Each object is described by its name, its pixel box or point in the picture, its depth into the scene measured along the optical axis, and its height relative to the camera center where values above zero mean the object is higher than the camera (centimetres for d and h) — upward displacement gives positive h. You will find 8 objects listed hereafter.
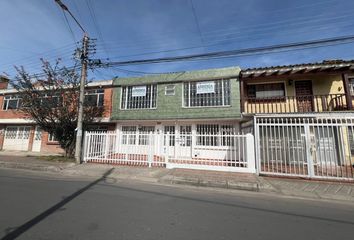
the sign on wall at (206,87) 1336 +423
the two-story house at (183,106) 1261 +300
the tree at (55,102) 1185 +273
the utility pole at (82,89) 1058 +322
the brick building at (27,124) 1534 +199
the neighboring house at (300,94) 1053 +364
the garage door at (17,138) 1739 +86
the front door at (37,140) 1688 +68
